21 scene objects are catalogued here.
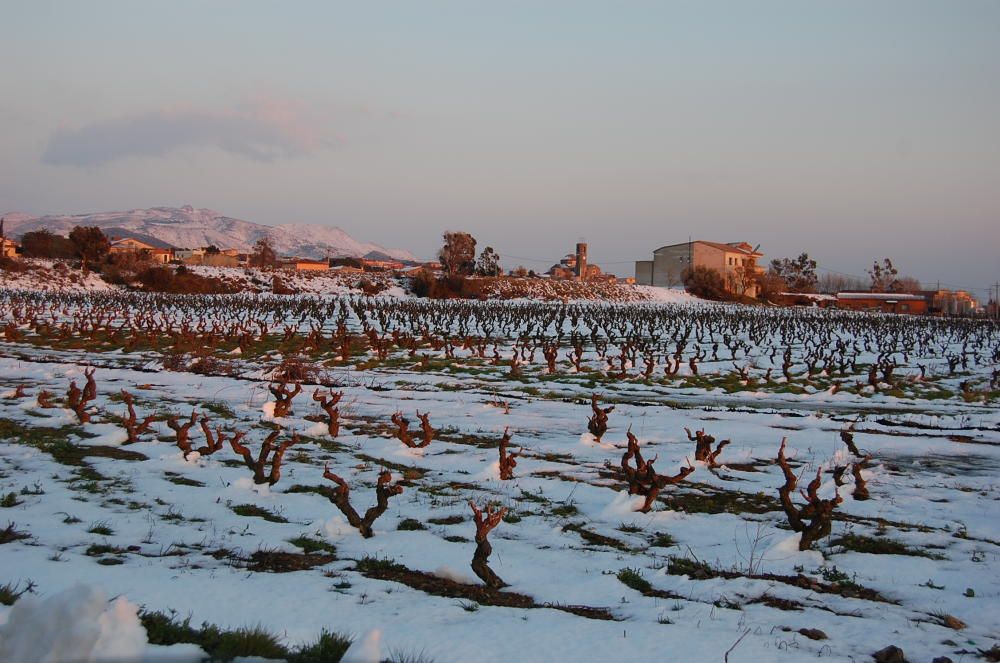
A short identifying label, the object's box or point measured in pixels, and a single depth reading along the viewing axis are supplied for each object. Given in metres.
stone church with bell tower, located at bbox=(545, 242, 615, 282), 114.75
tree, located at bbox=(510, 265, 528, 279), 102.50
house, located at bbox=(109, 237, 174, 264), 89.69
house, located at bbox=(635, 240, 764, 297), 93.25
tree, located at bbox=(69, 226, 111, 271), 74.50
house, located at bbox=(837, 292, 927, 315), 93.81
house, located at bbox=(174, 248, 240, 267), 96.92
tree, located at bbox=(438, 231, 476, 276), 93.94
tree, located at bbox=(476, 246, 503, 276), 97.38
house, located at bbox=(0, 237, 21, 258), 77.31
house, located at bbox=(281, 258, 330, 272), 114.32
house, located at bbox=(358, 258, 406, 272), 116.78
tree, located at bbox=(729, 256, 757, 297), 92.44
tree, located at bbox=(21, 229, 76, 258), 78.31
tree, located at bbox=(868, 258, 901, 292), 125.79
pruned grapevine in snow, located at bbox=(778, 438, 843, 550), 7.90
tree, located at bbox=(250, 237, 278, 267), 96.94
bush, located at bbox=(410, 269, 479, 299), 74.06
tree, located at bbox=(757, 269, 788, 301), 92.88
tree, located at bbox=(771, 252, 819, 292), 118.06
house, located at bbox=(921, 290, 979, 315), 100.62
